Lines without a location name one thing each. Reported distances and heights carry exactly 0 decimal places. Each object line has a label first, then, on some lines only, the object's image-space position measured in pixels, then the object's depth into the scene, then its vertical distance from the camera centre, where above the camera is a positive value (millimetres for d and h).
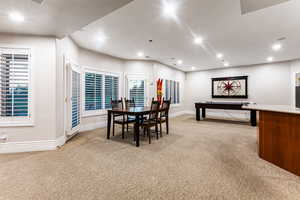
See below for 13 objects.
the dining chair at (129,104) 4325 -133
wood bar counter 1896 -585
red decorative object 5759 +500
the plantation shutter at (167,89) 6723 +541
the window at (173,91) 6805 +494
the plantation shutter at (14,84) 2662 +317
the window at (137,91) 5535 +359
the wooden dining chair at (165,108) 3816 -245
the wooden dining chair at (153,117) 3223 -445
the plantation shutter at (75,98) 3622 +48
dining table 2951 -307
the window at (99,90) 4398 +340
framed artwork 6781 +666
